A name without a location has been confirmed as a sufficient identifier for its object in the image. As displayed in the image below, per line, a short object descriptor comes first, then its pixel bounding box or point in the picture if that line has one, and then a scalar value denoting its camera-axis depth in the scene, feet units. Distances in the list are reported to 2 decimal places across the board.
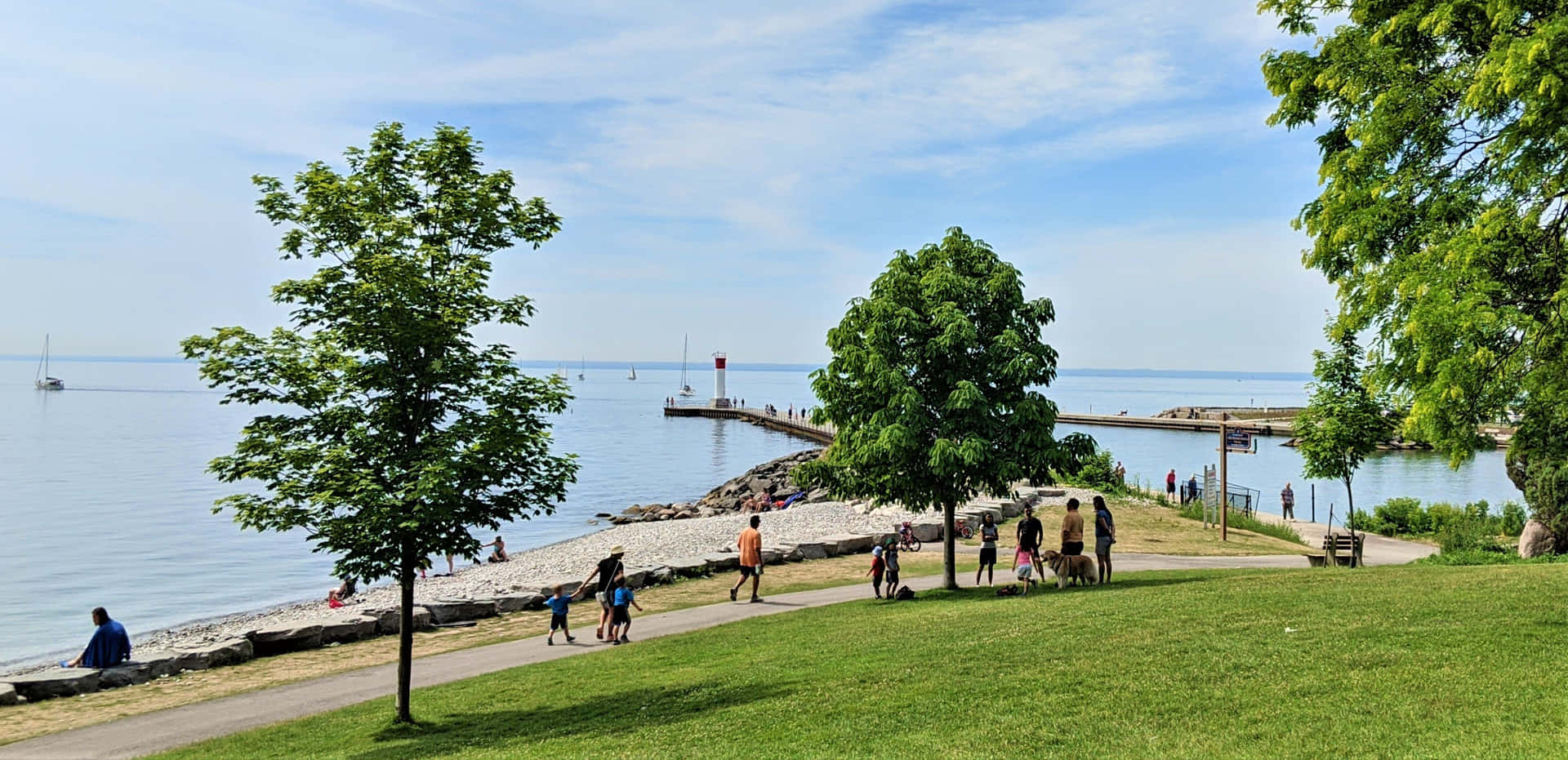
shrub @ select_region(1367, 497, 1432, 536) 114.21
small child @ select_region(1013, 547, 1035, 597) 61.62
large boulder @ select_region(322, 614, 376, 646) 63.85
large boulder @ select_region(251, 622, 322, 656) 61.16
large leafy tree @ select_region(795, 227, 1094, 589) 63.98
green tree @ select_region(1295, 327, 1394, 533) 81.87
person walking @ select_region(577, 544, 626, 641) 57.72
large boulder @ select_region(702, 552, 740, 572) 84.74
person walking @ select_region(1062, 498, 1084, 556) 63.00
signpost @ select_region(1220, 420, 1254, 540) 97.60
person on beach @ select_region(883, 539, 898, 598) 65.92
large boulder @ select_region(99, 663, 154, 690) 53.62
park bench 74.97
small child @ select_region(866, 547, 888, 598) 66.80
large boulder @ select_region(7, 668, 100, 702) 51.44
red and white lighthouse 473.10
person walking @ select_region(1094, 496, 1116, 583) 64.34
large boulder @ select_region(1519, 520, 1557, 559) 84.68
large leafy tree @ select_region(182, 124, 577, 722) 39.01
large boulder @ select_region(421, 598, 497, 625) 68.54
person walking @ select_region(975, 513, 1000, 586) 69.41
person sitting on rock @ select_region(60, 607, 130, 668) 54.75
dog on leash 63.67
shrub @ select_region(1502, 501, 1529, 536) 109.60
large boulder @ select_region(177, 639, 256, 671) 57.16
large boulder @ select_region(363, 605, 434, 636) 66.69
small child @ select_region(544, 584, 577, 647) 58.39
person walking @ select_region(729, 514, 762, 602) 68.13
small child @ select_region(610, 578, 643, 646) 57.21
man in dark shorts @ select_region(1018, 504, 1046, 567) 63.52
